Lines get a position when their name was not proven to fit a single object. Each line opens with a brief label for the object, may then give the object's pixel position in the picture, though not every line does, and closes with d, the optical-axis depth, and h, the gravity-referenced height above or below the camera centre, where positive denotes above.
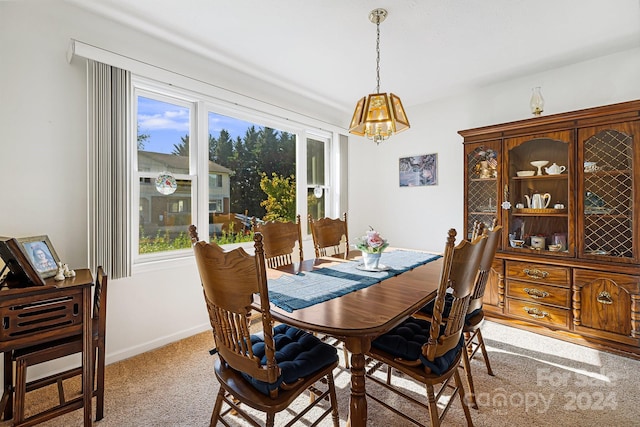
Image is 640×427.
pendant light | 1.97 +0.63
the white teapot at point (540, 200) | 2.90 +0.09
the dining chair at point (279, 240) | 2.39 -0.25
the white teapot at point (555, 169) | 2.79 +0.38
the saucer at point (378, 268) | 2.07 -0.41
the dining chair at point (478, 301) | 1.67 -0.55
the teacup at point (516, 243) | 2.98 -0.33
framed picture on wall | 3.88 +0.53
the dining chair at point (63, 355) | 1.49 -0.77
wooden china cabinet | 2.43 -0.07
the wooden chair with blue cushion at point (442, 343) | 1.31 -0.66
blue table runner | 1.48 -0.43
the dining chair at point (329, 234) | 2.74 -0.23
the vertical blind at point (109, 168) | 2.09 +0.30
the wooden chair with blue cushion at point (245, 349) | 1.14 -0.57
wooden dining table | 1.19 -0.45
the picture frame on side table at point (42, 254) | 1.68 -0.25
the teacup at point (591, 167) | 2.59 +0.38
